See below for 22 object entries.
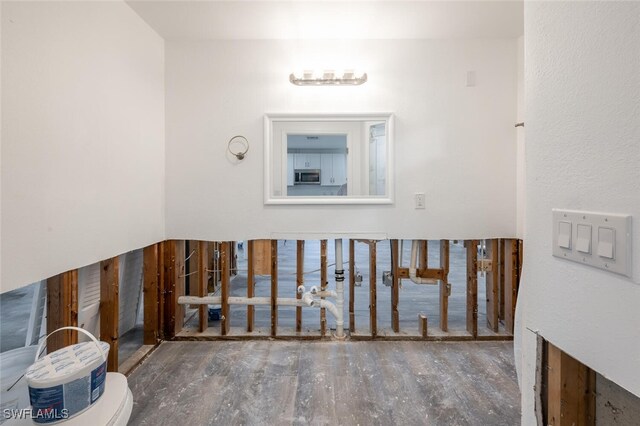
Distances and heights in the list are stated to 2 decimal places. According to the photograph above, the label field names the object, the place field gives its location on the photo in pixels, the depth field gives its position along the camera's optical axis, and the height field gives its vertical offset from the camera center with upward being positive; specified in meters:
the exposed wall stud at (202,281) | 2.38 -0.53
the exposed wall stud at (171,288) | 2.30 -0.57
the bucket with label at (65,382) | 1.09 -0.63
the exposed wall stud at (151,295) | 2.20 -0.59
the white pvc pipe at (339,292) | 2.31 -0.60
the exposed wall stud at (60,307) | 1.46 -0.45
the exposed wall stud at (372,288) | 2.30 -0.57
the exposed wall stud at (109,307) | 1.79 -0.55
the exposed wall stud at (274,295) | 2.32 -0.62
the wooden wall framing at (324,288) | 2.26 -0.57
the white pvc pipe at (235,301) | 2.33 -0.67
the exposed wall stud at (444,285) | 2.35 -0.55
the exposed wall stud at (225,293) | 2.31 -0.61
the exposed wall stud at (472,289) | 2.30 -0.57
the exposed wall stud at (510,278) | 2.27 -0.49
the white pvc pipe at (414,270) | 2.35 -0.44
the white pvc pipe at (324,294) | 2.32 -0.61
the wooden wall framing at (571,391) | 0.65 -0.38
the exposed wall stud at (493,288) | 2.33 -0.58
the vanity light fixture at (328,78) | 2.14 +0.94
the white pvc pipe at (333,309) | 2.29 -0.72
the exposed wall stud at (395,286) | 2.37 -0.57
